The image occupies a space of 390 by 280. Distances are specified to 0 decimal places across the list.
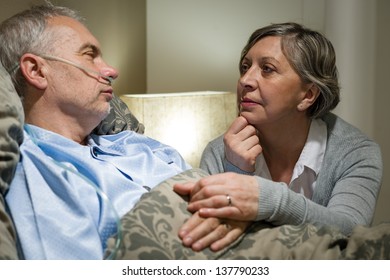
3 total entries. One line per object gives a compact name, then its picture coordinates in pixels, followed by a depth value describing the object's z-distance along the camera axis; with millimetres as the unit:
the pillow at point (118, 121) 1610
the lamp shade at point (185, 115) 2146
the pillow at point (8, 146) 959
